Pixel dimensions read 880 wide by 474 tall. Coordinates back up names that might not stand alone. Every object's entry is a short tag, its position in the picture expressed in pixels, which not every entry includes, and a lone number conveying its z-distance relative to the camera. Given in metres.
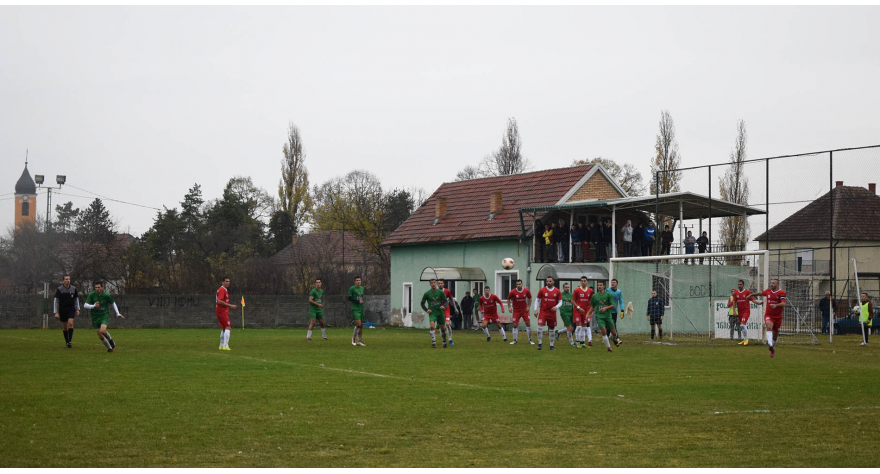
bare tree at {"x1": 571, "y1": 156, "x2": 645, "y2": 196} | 68.00
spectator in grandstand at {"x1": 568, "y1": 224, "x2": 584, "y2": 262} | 38.28
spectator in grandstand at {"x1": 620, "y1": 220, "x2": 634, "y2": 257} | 37.88
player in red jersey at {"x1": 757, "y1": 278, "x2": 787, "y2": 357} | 22.59
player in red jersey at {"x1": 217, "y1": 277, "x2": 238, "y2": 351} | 23.98
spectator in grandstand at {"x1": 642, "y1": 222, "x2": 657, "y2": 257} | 38.00
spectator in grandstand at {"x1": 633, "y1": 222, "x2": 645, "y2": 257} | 38.22
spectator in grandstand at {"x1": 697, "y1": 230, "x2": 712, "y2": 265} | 36.28
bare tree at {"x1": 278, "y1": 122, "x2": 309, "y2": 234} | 86.12
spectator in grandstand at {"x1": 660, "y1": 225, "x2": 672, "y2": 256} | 38.44
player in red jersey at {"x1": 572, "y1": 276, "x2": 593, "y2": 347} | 26.03
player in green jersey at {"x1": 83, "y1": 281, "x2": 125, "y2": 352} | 22.62
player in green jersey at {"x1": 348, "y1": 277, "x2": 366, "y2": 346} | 26.39
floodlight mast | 54.47
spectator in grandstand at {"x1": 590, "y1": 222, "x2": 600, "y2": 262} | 38.38
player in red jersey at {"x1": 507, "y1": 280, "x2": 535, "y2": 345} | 26.27
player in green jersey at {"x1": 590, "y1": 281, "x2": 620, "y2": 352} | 24.53
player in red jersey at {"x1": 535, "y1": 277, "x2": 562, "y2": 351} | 24.80
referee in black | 24.16
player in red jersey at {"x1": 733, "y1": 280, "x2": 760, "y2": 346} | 28.06
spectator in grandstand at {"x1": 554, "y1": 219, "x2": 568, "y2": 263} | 38.56
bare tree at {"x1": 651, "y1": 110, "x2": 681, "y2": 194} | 57.15
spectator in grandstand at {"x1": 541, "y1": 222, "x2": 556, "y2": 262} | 39.00
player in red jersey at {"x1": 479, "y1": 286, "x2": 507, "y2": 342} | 27.48
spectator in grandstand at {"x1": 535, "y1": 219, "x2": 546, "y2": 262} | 39.59
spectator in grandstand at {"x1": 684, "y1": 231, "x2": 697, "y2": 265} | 36.22
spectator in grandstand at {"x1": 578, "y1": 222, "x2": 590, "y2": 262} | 38.41
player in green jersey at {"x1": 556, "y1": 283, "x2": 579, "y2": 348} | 27.59
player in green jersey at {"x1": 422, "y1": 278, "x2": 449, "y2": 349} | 25.67
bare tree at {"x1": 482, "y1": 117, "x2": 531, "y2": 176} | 66.44
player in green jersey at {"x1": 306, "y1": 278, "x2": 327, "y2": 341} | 28.28
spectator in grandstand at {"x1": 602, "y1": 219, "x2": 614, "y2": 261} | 38.62
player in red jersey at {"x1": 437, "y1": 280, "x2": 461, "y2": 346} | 26.14
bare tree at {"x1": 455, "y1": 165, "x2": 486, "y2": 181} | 77.54
